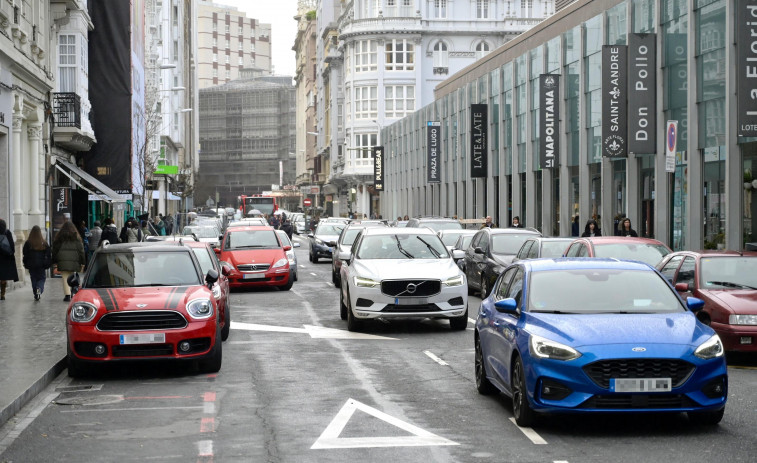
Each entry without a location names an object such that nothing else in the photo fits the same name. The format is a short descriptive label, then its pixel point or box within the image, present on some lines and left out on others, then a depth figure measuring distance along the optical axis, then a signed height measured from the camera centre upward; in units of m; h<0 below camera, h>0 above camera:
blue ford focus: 8.58 -1.11
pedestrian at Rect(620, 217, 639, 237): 27.58 -0.48
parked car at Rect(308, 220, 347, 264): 42.06 -1.09
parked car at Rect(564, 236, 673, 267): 18.69 -0.68
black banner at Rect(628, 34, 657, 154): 31.50 +3.11
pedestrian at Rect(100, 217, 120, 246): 31.33 -0.63
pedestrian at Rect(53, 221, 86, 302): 23.11 -0.82
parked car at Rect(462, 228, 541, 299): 23.54 -0.97
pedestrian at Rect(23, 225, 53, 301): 23.27 -0.99
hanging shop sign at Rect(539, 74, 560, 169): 40.19 +3.43
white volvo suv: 16.92 -1.24
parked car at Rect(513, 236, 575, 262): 21.50 -0.75
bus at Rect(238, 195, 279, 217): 105.62 +0.71
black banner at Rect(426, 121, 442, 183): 64.25 +3.47
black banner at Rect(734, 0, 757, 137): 24.55 +3.09
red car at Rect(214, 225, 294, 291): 26.64 -1.15
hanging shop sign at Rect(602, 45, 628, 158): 32.22 +3.15
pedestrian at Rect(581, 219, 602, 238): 30.45 -0.55
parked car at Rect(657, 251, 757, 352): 13.16 -1.02
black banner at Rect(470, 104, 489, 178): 52.59 +3.46
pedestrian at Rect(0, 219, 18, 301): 22.34 -0.97
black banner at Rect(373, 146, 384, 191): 87.88 +3.50
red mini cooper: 12.34 -1.29
